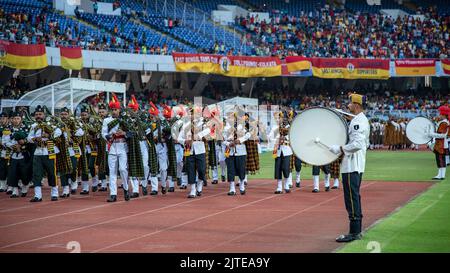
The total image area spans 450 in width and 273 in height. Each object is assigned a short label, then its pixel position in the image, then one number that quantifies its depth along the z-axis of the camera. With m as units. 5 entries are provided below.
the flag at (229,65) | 48.03
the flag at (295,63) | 52.50
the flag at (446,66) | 55.47
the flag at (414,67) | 55.88
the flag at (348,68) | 54.09
